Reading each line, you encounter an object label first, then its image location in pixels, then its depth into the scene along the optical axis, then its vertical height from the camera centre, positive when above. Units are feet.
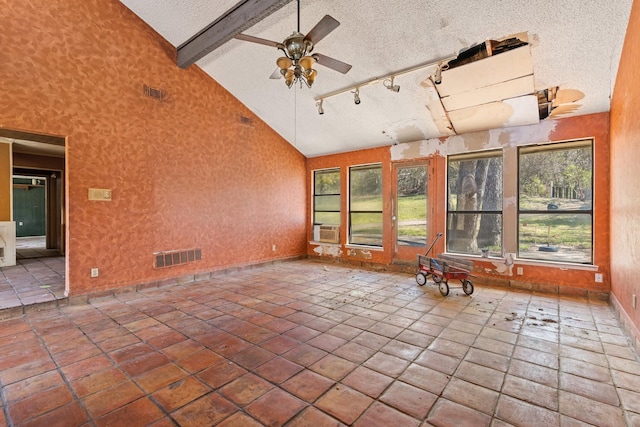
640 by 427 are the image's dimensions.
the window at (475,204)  16.61 +0.43
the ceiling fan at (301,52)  8.68 +5.14
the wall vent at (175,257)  15.42 -2.50
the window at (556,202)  14.43 +0.43
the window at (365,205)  21.35 +0.49
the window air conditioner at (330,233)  22.95 -1.75
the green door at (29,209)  39.11 +0.56
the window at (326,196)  23.54 +1.25
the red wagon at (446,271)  14.17 -3.02
